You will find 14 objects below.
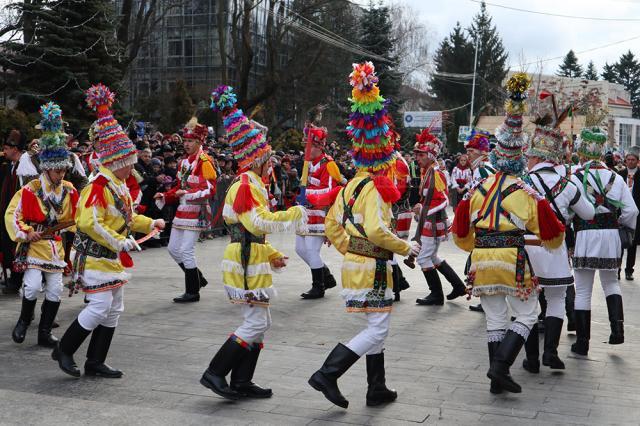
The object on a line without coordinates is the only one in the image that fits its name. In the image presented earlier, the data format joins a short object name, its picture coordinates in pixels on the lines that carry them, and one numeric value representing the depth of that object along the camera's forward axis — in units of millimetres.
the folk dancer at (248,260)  5914
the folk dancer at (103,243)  6461
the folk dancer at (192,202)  10273
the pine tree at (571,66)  89500
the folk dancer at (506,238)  6172
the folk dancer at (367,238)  5695
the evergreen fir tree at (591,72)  93375
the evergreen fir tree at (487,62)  62406
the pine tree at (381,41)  40375
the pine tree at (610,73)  95250
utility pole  56822
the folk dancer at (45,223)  7711
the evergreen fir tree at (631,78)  93375
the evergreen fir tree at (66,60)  19688
